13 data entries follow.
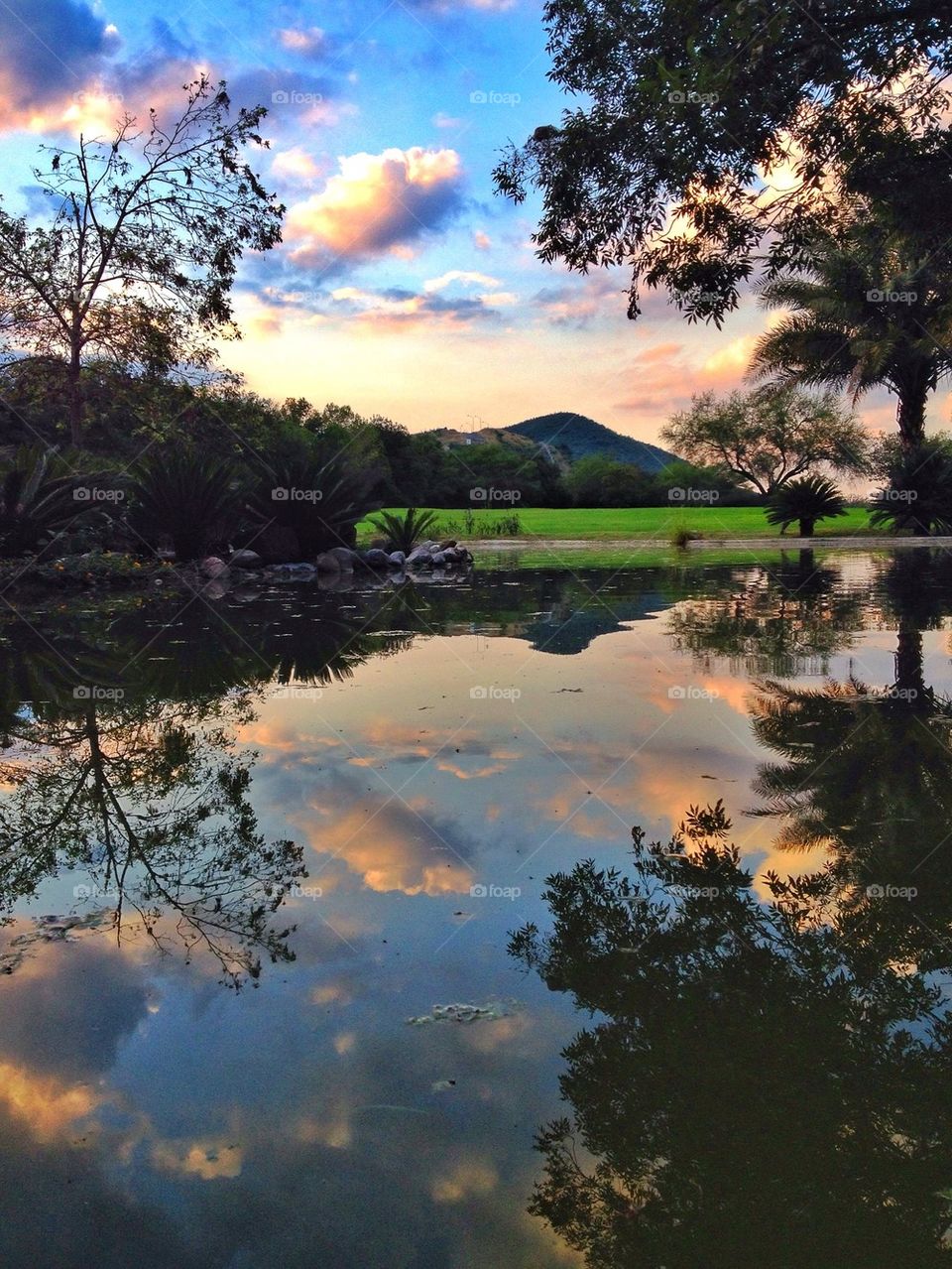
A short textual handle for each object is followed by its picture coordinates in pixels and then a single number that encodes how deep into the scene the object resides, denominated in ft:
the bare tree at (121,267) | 68.95
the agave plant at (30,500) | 46.83
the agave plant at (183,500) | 57.88
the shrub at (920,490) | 87.86
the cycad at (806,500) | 97.35
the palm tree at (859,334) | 108.78
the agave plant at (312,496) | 62.80
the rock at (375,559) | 68.54
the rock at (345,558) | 66.33
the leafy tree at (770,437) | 205.26
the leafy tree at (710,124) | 30.42
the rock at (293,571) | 62.49
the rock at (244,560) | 62.34
